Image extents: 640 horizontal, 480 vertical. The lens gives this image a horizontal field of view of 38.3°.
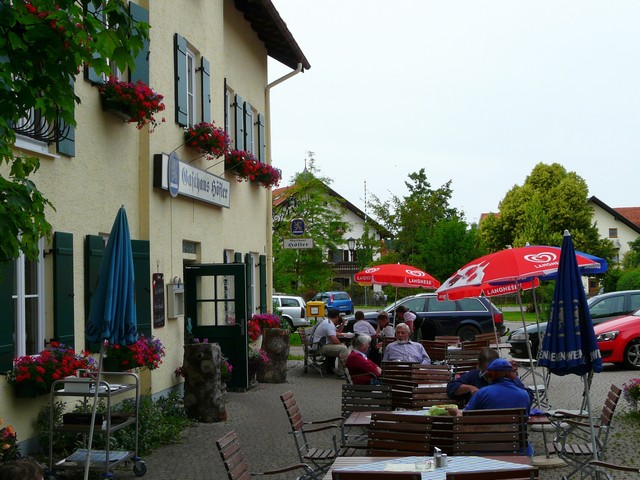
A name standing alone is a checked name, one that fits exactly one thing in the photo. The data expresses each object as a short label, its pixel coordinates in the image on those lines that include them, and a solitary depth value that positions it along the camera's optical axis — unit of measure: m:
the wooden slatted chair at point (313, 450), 8.80
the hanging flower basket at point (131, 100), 11.73
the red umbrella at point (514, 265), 11.69
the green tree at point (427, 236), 47.38
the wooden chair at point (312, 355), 20.82
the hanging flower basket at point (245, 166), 18.00
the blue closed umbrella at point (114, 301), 7.70
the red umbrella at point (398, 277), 21.20
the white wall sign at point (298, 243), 22.70
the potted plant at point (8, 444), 8.16
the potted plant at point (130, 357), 11.50
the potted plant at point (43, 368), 9.30
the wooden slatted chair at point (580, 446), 8.95
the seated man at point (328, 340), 19.88
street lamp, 37.34
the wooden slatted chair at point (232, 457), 6.36
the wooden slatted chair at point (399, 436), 7.63
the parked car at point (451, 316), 26.50
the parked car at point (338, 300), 51.22
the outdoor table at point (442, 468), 6.27
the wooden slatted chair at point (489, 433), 7.79
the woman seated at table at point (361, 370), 12.41
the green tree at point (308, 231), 43.59
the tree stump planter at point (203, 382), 13.15
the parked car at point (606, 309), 22.17
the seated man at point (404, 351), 13.65
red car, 20.20
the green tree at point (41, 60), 5.82
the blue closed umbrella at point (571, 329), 8.09
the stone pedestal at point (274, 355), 18.73
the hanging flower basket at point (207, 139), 15.14
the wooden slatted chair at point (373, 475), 5.52
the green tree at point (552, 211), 68.31
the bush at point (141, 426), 9.84
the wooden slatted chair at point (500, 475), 5.64
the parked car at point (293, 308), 39.72
